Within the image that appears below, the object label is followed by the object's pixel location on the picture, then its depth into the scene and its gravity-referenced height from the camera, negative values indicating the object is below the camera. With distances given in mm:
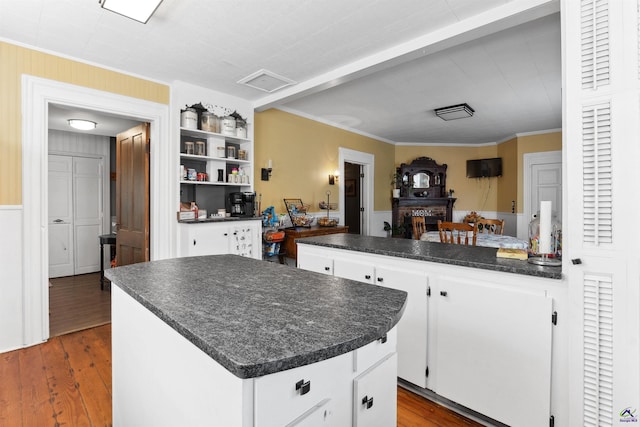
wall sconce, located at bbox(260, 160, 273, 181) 4695 +556
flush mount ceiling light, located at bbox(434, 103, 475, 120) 4770 +1520
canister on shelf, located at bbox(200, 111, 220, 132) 3947 +1093
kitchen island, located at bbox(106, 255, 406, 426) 743 -375
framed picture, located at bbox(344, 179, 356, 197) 7134 +513
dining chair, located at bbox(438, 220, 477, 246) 3165 -168
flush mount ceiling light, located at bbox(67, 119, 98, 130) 4367 +1187
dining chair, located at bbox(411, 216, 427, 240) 4266 -251
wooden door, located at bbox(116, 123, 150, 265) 3736 +178
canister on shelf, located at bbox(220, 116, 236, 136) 4094 +1082
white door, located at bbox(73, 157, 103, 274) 5551 -47
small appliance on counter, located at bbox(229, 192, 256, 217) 4145 +88
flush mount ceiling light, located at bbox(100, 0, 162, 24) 2174 +1402
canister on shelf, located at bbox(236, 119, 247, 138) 4240 +1087
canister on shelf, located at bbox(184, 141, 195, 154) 3832 +751
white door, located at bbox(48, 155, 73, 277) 5285 -122
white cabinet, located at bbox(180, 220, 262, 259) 3613 -339
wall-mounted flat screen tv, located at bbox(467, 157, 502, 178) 7216 +984
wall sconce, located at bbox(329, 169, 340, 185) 5871 +606
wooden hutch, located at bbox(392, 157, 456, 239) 7535 +371
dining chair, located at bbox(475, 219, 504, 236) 3470 -125
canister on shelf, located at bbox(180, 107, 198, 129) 3750 +1075
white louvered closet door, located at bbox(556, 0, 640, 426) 1334 +21
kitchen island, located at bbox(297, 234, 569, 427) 1590 -653
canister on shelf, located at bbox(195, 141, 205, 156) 3935 +757
